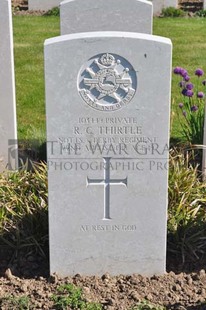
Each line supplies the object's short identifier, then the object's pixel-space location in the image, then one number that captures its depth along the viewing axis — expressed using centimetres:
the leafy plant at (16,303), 394
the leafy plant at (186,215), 460
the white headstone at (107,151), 389
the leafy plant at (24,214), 464
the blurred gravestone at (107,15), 587
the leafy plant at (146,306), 389
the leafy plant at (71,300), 394
